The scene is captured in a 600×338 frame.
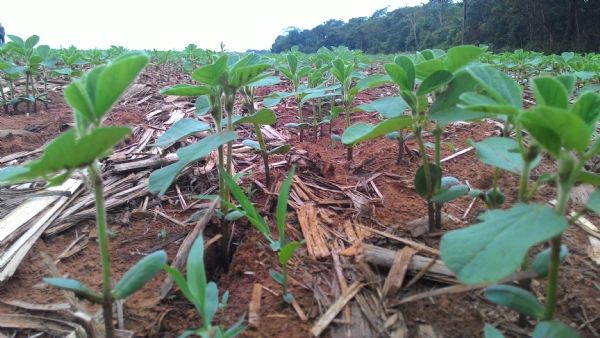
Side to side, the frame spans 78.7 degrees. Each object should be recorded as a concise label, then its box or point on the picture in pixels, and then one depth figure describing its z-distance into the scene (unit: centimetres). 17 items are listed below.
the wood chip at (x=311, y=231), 24
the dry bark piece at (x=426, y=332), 18
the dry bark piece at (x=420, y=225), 25
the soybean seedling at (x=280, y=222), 19
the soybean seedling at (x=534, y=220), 13
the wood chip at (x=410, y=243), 22
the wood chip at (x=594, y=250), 23
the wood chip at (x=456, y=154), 38
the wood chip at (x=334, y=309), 18
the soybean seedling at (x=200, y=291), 16
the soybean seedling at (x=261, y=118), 24
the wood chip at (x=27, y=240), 23
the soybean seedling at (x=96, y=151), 13
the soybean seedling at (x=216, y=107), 20
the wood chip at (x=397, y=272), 20
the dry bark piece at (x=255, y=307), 19
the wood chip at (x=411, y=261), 20
